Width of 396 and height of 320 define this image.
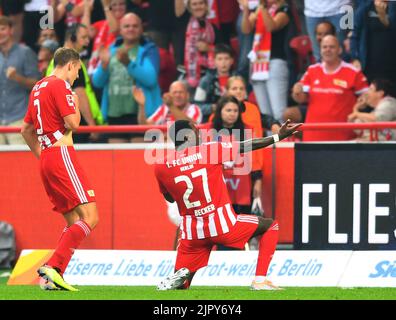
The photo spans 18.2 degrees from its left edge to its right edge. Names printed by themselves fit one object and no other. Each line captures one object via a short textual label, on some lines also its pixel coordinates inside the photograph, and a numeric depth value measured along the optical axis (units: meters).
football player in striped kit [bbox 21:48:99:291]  12.45
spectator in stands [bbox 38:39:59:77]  17.64
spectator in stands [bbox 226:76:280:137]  15.61
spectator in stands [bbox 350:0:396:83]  16.52
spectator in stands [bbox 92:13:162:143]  17.23
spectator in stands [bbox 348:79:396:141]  15.78
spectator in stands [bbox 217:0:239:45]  18.33
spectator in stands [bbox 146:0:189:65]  18.41
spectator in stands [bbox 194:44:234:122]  17.25
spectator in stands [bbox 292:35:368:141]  16.27
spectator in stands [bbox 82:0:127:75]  18.20
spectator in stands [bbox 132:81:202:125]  16.59
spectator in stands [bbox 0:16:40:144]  17.67
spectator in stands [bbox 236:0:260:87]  17.64
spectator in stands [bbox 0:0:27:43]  19.17
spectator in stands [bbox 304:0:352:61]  16.94
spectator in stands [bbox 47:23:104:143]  16.69
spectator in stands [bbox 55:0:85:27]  18.86
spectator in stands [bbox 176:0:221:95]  17.92
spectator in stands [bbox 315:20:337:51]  16.59
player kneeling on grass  12.48
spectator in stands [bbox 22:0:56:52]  19.03
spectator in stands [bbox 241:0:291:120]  17.11
